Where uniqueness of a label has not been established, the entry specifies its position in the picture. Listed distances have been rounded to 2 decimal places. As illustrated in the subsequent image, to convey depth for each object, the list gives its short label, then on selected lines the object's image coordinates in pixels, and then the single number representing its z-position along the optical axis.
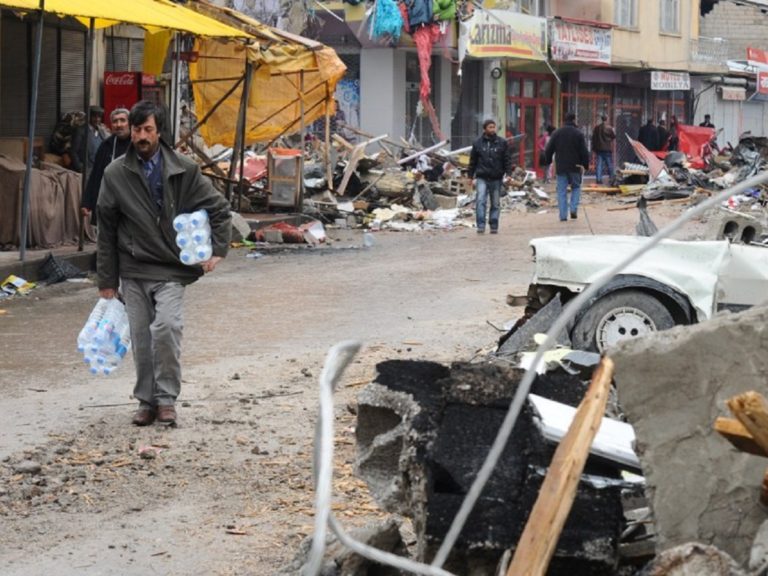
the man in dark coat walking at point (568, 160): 24.75
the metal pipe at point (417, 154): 30.75
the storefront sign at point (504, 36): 35.53
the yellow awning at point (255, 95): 21.92
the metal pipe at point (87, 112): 14.98
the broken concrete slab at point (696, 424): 4.30
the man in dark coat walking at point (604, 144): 35.47
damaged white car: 9.09
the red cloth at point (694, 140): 43.16
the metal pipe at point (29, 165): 13.76
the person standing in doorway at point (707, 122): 46.11
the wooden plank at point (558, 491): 3.84
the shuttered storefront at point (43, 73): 18.08
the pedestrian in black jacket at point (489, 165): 21.66
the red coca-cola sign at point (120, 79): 20.19
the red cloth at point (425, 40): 34.09
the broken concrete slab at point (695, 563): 3.77
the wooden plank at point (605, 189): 34.31
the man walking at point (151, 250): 7.77
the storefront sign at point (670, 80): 47.06
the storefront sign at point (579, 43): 40.16
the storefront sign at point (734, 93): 52.50
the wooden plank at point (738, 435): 3.94
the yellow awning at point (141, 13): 13.52
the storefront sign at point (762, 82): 50.16
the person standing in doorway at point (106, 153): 13.10
